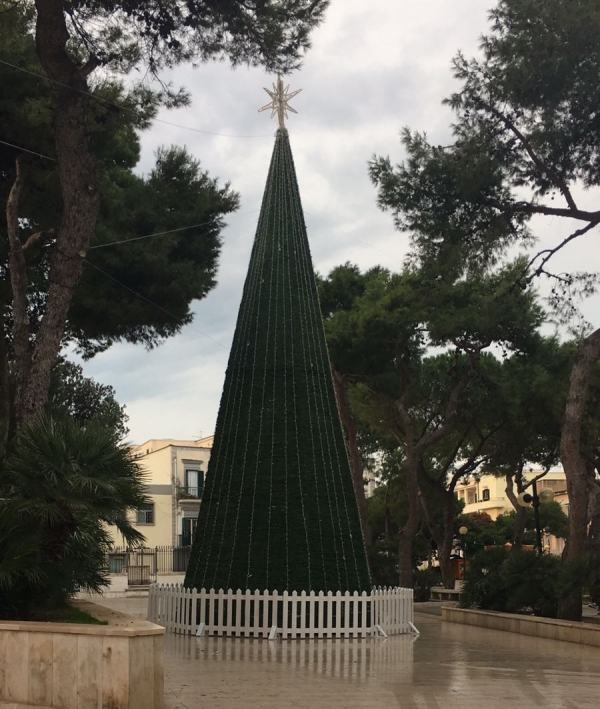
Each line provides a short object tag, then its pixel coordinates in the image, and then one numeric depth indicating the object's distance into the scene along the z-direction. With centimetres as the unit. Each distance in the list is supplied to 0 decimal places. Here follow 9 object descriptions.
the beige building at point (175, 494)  5094
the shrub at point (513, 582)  1638
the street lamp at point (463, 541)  3972
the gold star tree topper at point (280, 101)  1570
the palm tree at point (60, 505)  845
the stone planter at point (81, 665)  643
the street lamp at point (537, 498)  2228
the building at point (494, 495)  7806
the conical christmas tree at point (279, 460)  1274
